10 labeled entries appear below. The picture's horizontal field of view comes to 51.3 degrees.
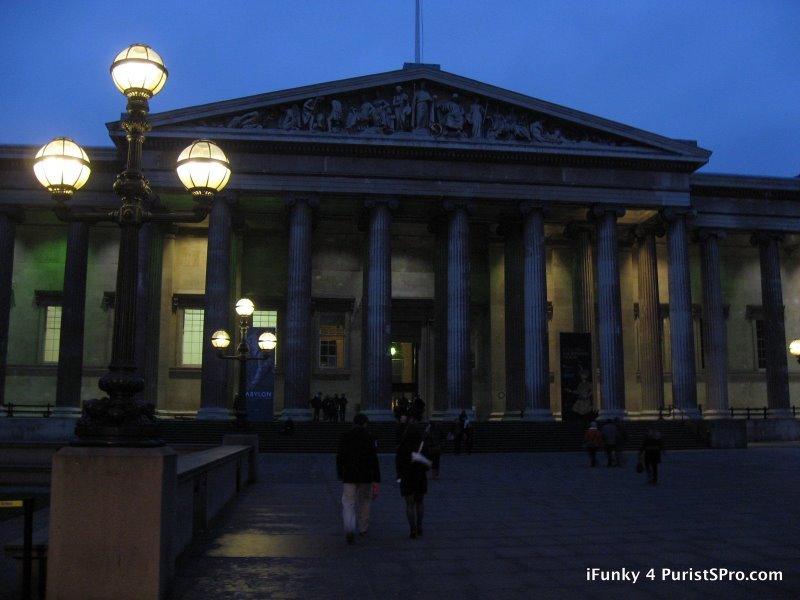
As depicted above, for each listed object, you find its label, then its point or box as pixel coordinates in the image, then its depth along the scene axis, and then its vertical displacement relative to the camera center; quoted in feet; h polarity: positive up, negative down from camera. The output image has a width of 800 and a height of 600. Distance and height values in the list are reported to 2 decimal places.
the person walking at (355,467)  39.04 -2.90
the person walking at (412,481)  40.27 -3.61
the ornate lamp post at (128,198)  27.04 +7.81
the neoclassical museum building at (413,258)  129.39 +25.76
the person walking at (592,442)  89.66 -3.84
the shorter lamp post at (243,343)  77.78 +6.07
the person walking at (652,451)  68.03 -3.62
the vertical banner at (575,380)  130.41 +4.08
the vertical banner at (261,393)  121.39 +1.84
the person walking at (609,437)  88.69 -3.28
